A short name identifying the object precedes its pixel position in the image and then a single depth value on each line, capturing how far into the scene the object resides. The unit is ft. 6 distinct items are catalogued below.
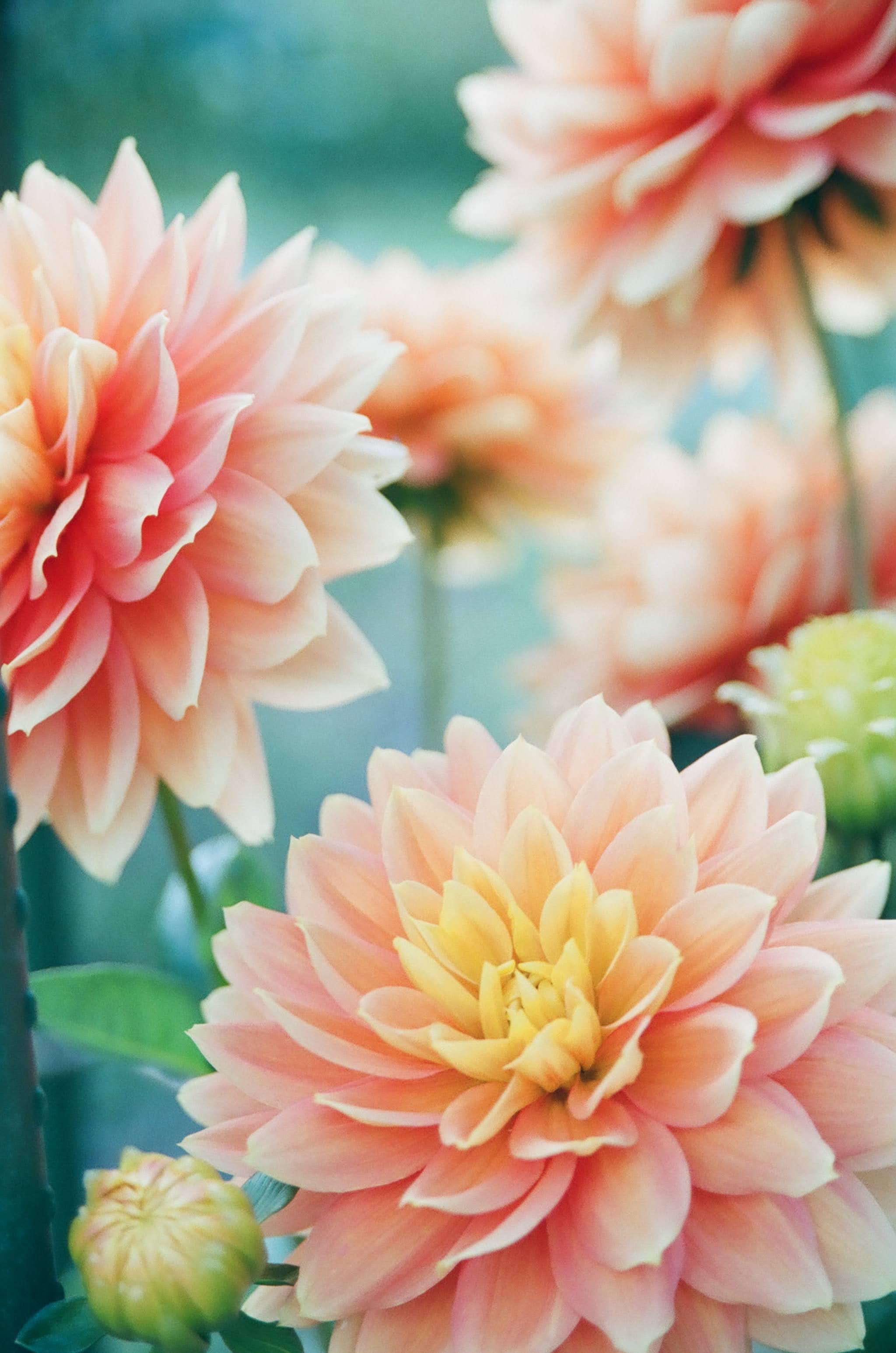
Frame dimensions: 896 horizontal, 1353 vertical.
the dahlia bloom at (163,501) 2.07
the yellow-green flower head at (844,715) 2.14
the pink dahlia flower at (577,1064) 1.95
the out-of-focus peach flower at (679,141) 2.32
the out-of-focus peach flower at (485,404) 2.71
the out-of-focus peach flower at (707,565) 2.54
